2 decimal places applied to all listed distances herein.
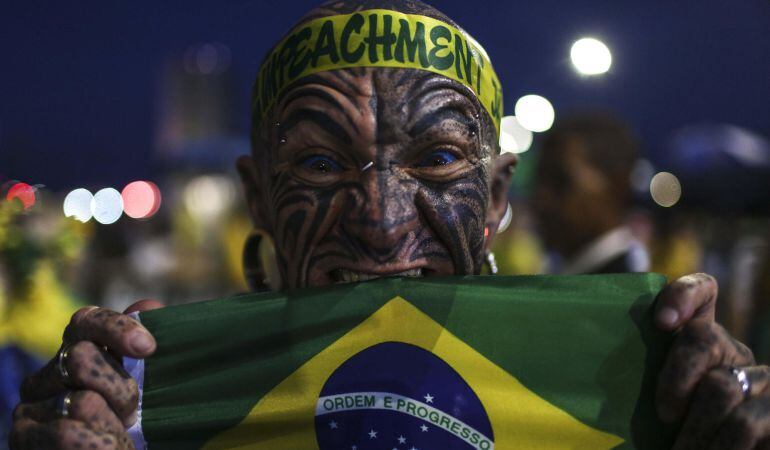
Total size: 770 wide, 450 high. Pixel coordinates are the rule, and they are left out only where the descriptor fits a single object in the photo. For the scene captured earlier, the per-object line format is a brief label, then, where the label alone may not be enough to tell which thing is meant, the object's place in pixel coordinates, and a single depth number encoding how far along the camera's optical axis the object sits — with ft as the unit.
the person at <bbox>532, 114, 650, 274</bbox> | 2.49
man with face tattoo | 0.94
